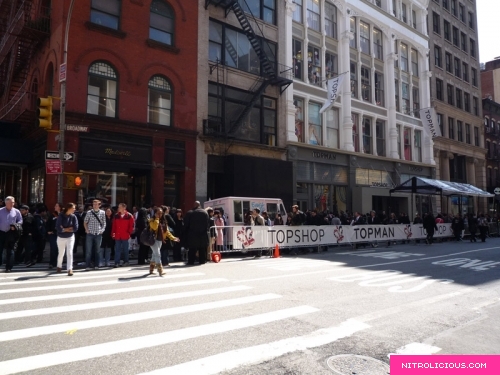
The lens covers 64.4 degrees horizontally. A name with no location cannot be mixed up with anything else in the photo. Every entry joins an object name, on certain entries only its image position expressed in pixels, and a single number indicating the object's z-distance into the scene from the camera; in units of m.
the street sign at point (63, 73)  13.64
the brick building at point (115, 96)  18.06
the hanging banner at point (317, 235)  15.17
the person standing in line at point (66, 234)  10.29
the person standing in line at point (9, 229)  10.53
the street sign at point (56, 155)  13.00
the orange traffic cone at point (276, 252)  15.40
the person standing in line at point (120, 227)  11.89
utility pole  13.16
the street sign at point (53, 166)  12.74
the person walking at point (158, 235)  10.39
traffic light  12.14
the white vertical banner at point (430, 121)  31.23
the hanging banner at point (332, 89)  25.33
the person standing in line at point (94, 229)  11.29
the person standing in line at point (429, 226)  22.05
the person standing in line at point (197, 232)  12.64
